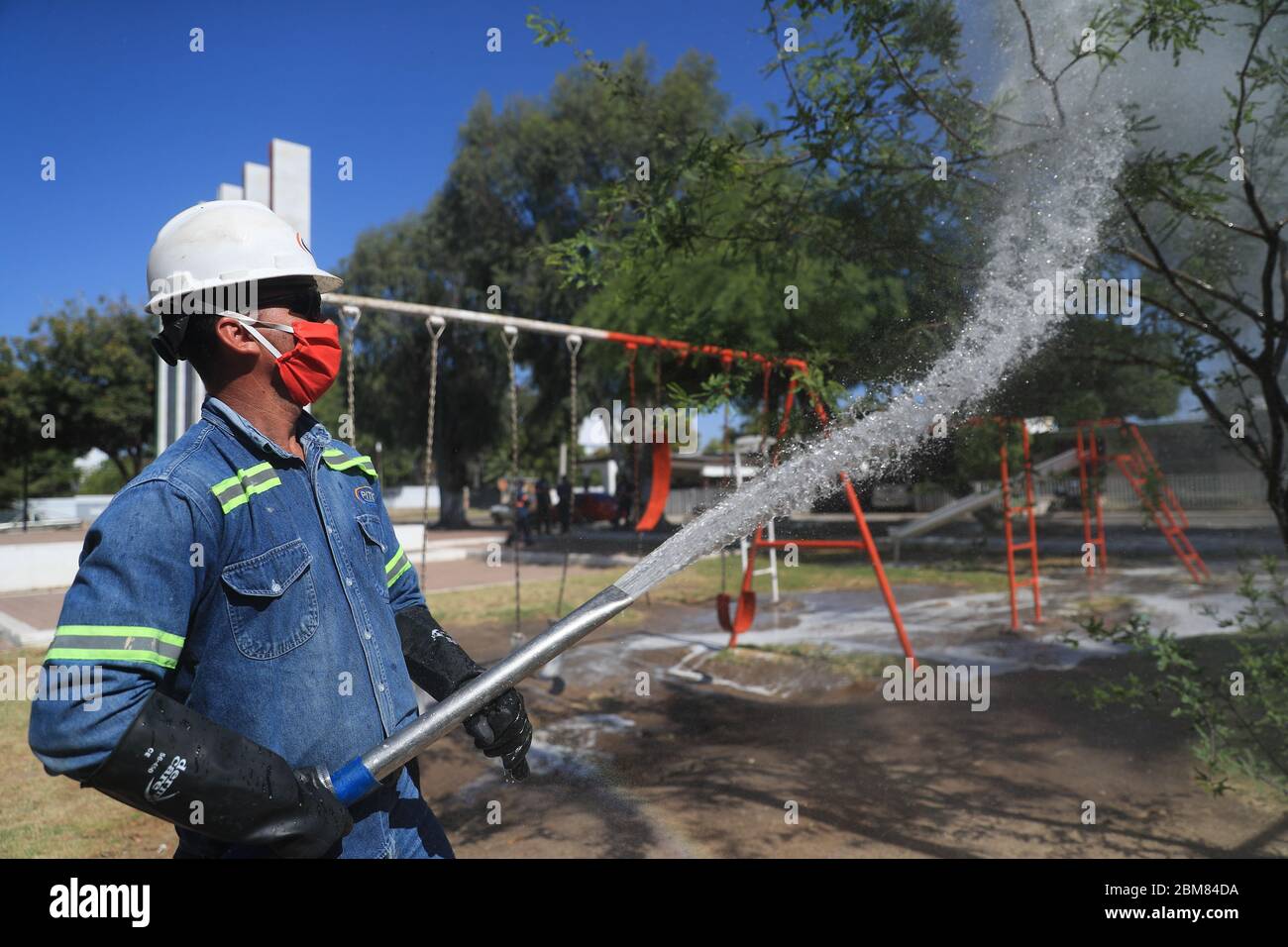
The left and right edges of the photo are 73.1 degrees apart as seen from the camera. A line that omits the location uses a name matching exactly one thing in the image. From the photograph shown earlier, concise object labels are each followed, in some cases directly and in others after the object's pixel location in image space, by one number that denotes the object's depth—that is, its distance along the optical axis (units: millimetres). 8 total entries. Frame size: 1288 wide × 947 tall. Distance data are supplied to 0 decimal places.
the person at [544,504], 25984
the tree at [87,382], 23484
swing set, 5762
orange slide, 6922
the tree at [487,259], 22297
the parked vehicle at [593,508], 30875
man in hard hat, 1396
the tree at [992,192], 2969
